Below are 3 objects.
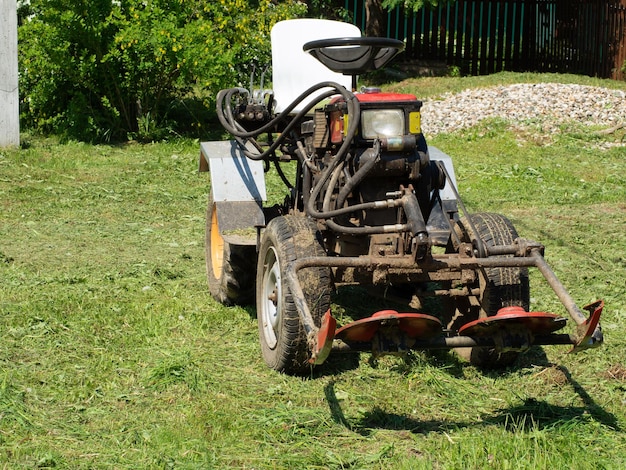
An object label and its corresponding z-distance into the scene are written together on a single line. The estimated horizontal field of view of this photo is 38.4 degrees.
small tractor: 4.18
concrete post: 12.03
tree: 19.19
